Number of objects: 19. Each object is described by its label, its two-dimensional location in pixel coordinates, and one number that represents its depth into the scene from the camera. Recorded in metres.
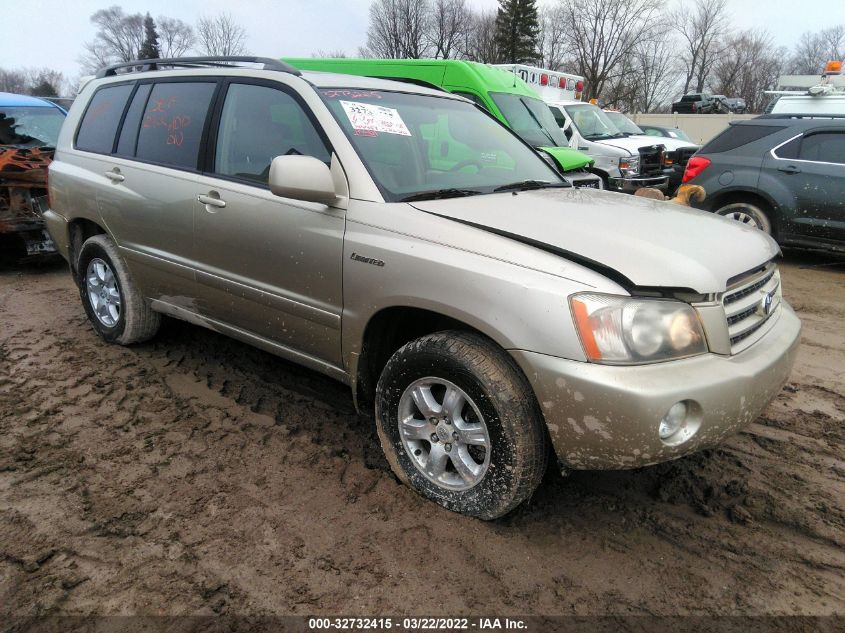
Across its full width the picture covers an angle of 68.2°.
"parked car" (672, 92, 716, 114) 33.59
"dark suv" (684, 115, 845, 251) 6.85
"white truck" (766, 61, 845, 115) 8.82
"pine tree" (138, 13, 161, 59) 56.16
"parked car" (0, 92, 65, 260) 6.41
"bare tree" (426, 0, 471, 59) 52.50
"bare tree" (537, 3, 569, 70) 52.78
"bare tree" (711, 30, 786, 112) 55.25
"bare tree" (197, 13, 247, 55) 54.52
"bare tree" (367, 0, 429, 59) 51.44
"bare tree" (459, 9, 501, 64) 52.00
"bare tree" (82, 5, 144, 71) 61.97
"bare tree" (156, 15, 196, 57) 57.87
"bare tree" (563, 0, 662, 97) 50.84
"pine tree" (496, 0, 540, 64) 49.12
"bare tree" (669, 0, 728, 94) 56.53
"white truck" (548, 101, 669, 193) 11.20
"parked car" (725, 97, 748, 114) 34.12
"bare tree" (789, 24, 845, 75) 56.38
